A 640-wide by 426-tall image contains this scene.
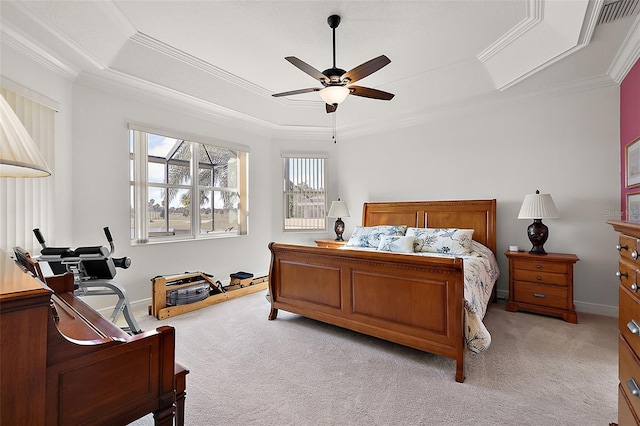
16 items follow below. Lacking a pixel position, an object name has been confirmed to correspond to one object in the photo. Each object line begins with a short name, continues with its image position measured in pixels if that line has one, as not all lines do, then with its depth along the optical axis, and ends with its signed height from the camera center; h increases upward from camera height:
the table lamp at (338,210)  5.14 +0.05
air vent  2.44 +1.71
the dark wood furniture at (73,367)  0.68 -0.42
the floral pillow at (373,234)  4.20 -0.30
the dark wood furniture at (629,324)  1.17 -0.46
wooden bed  2.24 -0.72
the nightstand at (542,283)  3.23 -0.80
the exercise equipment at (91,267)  2.42 -0.46
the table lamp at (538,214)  3.37 -0.01
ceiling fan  2.51 +1.22
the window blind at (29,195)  2.62 +0.17
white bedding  2.19 -0.69
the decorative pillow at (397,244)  3.65 -0.39
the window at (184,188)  3.87 +0.37
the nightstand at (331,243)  4.91 -0.50
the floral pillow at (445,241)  3.62 -0.35
